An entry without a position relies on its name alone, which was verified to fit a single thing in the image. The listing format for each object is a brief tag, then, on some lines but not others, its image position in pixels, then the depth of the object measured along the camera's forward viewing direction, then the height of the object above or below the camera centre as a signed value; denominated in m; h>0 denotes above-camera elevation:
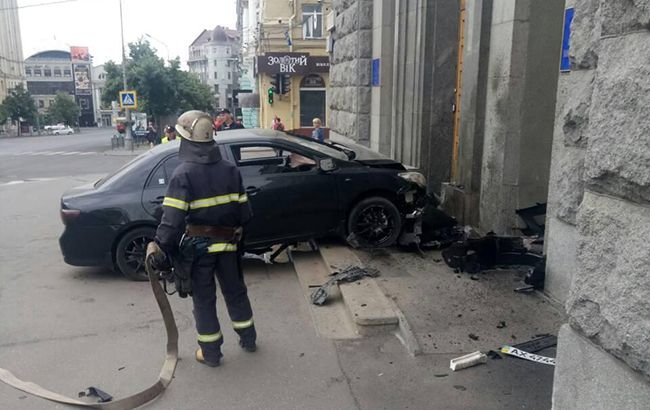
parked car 82.00 -5.76
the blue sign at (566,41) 5.09 +0.47
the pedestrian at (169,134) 14.29 -1.09
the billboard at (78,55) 125.31 +7.76
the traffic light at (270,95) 29.17 -0.21
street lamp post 35.37 -1.86
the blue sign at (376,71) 11.59 +0.43
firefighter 4.45 -1.07
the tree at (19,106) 72.62 -2.02
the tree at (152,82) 40.72 +0.61
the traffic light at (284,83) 28.22 +0.42
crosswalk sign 30.05 -0.38
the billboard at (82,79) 123.81 +2.44
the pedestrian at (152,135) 32.25 -2.48
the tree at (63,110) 93.40 -3.22
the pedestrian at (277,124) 19.58 -1.12
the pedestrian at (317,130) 16.89 -1.12
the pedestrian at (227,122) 18.35 -0.99
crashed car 6.84 -1.34
